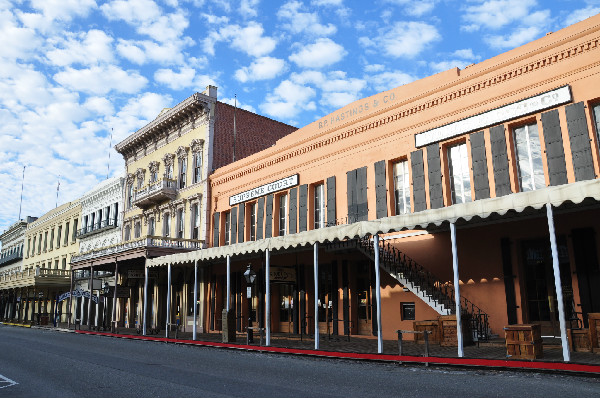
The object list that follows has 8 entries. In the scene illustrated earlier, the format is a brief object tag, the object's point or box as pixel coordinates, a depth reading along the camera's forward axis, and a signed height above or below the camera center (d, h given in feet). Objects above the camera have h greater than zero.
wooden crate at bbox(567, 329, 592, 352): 37.73 -2.96
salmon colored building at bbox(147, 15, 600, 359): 44.55 +11.50
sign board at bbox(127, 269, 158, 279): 93.20 +6.34
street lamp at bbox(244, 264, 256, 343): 57.11 +3.42
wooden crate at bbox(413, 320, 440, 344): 48.98 -2.53
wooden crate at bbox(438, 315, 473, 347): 44.62 -2.61
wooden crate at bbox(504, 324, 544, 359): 34.96 -2.85
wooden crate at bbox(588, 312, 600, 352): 36.14 -2.25
